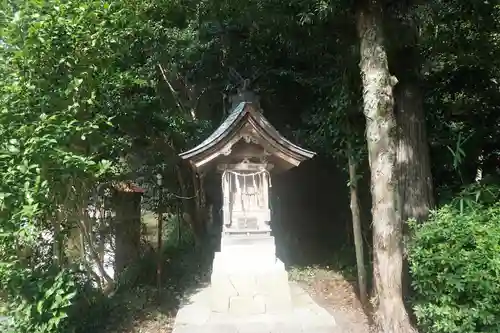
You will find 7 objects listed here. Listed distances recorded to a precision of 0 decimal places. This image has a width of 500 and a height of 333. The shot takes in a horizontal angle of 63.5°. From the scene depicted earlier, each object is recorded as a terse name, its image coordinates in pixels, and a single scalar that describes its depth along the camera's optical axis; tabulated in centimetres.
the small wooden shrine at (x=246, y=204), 604
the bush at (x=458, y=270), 400
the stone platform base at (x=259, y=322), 544
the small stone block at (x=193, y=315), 568
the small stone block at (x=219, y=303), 593
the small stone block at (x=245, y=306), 588
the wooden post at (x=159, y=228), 792
